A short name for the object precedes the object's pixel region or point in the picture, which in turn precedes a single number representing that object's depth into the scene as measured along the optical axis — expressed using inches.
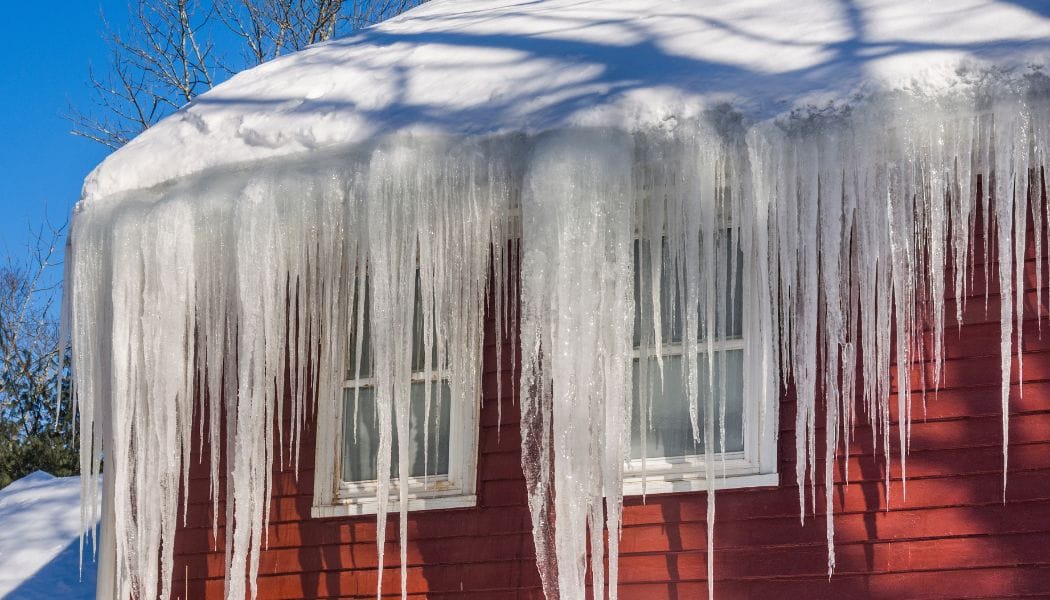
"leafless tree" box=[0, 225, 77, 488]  763.8
